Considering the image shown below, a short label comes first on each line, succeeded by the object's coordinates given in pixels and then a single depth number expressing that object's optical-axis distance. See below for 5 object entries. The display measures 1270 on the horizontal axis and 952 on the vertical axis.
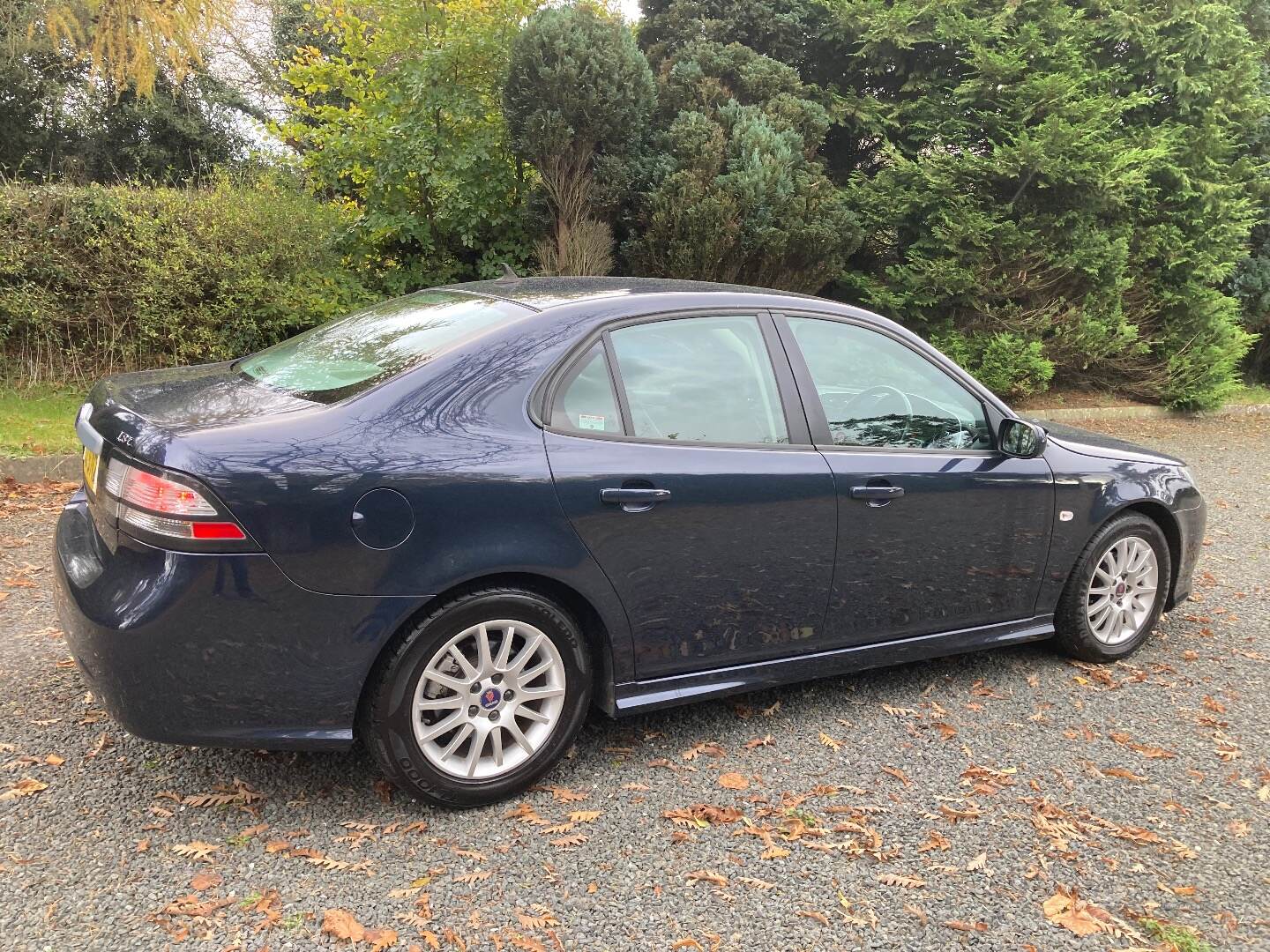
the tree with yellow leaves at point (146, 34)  9.90
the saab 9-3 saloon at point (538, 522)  2.49
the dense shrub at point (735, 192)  10.05
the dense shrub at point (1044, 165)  11.69
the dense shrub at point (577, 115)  9.20
